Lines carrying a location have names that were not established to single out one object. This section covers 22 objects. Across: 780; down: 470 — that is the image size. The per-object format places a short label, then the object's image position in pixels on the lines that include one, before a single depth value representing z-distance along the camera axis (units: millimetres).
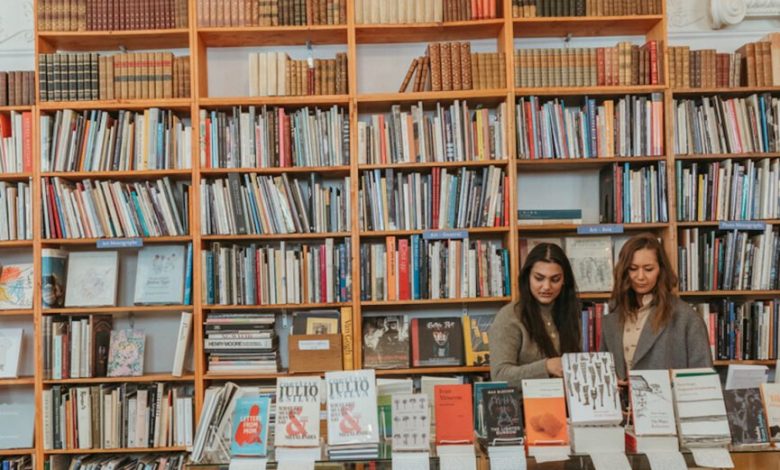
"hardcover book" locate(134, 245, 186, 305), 4527
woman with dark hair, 3246
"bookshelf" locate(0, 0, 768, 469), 4391
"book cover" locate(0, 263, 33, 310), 4531
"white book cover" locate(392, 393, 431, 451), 2262
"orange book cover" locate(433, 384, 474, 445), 2283
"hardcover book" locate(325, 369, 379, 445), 2279
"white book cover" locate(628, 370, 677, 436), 2227
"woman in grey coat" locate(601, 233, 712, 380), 3021
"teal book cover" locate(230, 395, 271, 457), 2281
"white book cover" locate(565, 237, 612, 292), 4480
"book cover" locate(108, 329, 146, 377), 4480
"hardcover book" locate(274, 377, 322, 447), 2283
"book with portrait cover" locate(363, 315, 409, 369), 4426
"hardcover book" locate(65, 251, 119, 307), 4543
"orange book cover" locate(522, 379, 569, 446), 2242
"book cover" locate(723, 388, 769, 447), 2262
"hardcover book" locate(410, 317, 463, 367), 4449
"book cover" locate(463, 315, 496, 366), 4445
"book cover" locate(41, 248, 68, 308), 4445
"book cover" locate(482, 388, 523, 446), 2271
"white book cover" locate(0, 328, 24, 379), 4527
